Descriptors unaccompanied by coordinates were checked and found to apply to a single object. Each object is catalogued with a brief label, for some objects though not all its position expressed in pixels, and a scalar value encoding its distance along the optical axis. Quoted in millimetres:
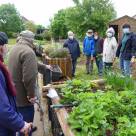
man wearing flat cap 2137
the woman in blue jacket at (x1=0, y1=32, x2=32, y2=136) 1440
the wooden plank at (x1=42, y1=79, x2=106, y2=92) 2523
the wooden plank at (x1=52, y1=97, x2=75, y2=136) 1561
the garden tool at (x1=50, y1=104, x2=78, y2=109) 1930
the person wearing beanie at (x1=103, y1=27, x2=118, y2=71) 4815
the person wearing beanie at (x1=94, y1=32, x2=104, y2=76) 5370
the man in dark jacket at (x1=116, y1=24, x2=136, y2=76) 4199
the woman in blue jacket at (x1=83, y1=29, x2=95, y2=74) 5504
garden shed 15541
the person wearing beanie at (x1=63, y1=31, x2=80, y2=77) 5414
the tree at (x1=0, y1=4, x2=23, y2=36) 35827
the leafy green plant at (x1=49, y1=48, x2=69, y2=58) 4690
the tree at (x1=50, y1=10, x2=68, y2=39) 21922
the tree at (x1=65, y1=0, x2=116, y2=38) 13387
